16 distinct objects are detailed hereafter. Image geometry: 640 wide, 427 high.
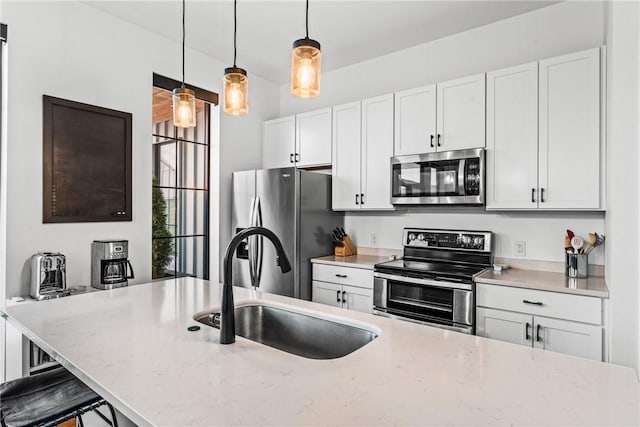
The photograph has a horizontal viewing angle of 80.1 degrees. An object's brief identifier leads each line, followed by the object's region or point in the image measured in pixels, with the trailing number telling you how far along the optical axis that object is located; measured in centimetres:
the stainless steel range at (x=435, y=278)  255
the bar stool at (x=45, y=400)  132
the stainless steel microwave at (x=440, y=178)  280
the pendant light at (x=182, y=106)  189
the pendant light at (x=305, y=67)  131
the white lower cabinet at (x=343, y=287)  309
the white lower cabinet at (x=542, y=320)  212
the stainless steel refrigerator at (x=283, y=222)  331
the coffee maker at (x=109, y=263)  270
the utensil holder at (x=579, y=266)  250
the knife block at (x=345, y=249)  362
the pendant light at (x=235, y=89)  161
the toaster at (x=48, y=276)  236
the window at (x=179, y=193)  340
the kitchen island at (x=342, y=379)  82
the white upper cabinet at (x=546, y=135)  239
